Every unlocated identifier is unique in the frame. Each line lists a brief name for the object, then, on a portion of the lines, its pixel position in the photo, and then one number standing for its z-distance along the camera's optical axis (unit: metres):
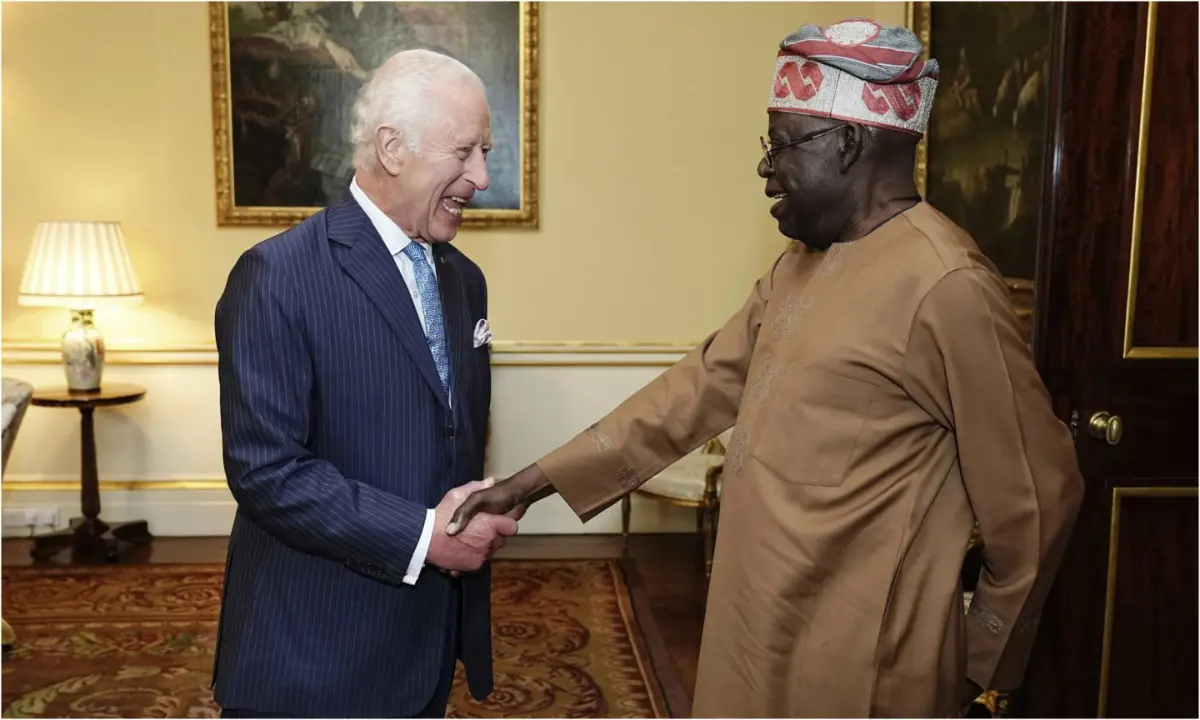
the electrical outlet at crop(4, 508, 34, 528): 5.27
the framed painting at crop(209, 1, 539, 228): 5.10
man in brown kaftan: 1.57
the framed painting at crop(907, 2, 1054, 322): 3.99
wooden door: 2.52
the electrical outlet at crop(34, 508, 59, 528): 5.28
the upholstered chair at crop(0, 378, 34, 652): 3.62
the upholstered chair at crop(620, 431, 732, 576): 4.58
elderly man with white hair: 1.69
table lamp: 4.74
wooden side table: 4.87
